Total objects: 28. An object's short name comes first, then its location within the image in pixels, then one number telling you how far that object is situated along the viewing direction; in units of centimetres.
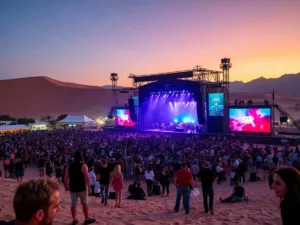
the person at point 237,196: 837
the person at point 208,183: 688
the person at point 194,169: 1167
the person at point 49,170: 1250
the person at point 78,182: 524
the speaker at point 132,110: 3744
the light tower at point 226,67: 2927
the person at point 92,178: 898
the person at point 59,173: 1211
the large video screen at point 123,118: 4030
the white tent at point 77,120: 4569
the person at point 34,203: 148
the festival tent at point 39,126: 4547
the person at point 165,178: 1012
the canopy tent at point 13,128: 3675
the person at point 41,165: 1371
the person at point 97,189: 907
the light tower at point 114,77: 4282
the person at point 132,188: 959
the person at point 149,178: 1002
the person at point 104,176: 758
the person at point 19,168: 1166
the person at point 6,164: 1347
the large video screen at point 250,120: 2686
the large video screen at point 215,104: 2928
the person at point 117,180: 738
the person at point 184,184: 680
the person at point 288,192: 208
